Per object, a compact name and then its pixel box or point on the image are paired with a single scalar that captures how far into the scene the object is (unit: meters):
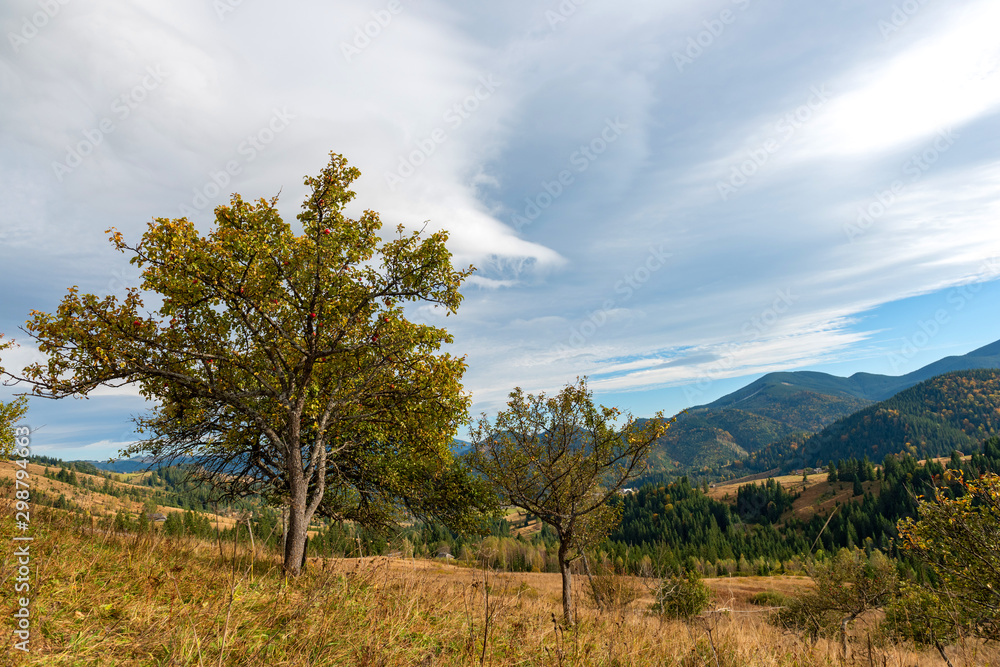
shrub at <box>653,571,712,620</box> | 34.36
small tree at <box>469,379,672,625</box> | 16.92
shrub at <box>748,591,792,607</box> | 48.17
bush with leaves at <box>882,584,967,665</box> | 14.65
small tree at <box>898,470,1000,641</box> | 14.34
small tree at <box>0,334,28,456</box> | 23.62
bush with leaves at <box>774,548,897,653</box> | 28.97
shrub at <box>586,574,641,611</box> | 18.66
